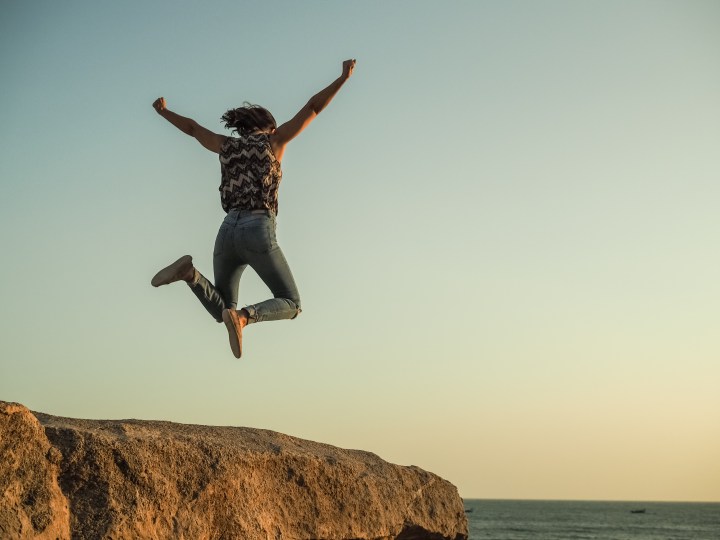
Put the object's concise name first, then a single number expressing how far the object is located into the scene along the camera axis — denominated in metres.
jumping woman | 7.09
